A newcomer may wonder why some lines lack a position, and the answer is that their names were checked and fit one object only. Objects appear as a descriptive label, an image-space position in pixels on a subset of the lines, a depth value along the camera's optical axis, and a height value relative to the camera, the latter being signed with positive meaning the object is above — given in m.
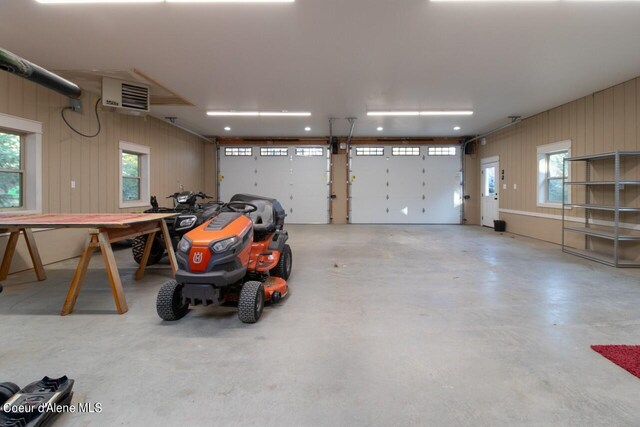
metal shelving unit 4.66 -0.35
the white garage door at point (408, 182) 10.90 +0.85
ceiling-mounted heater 5.02 +1.87
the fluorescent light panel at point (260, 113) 7.28 +2.21
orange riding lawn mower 2.49 -0.54
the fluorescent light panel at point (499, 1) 3.04 +2.01
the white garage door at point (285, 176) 10.98 +1.07
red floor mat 2.00 -1.03
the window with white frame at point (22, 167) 4.46 +0.58
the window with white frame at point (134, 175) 6.64 +0.73
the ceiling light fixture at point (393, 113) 7.17 +2.18
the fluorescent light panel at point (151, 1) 3.02 +2.00
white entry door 9.41 +0.49
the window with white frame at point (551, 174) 6.68 +0.73
